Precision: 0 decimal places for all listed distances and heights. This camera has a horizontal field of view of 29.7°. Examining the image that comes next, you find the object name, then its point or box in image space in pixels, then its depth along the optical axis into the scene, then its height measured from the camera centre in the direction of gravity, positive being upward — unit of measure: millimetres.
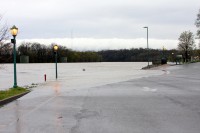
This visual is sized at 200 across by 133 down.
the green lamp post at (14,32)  22909 +1318
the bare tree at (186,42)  97900 +2789
